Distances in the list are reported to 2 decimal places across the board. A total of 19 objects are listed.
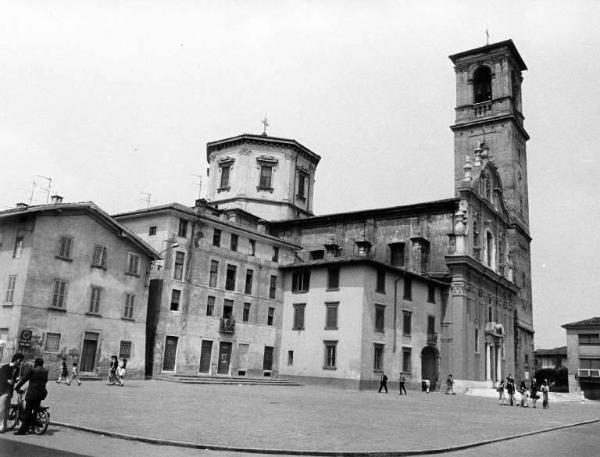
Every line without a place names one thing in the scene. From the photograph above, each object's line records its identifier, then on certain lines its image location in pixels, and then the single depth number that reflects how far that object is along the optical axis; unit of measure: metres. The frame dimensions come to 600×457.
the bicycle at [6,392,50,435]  12.93
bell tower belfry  55.72
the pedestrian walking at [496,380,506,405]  35.62
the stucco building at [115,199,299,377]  38.84
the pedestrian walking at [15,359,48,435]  12.80
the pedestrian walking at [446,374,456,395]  43.86
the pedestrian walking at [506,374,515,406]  33.89
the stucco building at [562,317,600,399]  72.19
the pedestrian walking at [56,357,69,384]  29.27
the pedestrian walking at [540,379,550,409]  33.59
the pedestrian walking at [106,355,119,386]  29.59
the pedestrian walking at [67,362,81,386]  29.04
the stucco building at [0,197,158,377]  30.67
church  40.22
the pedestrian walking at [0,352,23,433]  13.03
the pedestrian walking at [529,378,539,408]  33.53
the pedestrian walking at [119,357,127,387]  30.02
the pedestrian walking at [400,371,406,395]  38.36
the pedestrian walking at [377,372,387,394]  38.31
